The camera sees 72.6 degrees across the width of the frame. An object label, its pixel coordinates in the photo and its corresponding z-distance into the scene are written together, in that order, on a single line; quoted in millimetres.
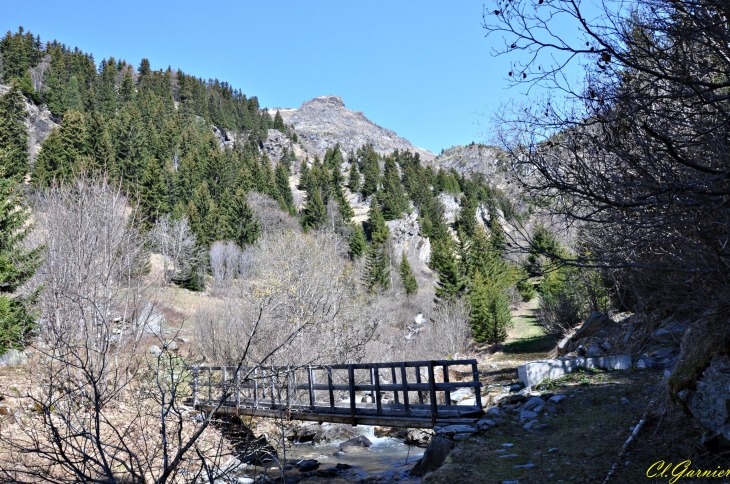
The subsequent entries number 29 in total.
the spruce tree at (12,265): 14383
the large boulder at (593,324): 16859
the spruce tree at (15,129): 40500
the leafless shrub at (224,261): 40812
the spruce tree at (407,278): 47081
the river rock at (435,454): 7949
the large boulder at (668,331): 12922
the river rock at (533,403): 9286
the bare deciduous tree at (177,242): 38156
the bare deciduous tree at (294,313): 18359
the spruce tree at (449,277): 41844
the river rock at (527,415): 8737
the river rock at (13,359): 15023
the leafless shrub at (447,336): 26266
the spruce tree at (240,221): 48500
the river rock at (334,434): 14656
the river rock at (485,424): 8367
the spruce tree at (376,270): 45375
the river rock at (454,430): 8250
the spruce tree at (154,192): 45469
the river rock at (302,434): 15008
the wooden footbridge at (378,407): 8977
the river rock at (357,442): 13623
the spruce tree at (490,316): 30672
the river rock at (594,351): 14326
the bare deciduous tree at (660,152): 3457
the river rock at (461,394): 14940
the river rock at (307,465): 10930
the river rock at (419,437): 12945
